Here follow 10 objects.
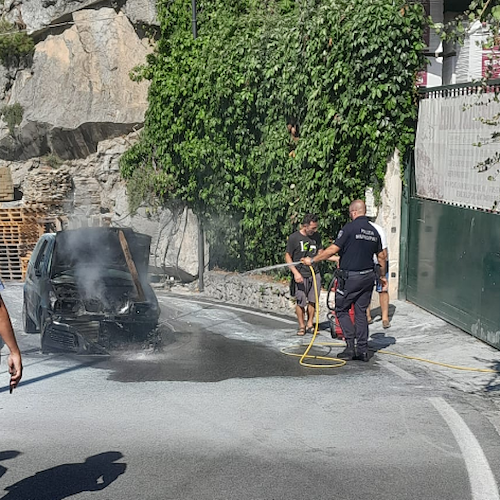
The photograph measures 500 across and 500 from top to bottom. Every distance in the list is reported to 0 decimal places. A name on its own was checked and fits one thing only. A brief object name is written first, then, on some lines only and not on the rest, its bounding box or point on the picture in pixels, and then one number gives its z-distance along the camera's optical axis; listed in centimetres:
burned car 1055
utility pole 1836
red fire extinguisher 1148
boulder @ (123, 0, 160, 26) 2241
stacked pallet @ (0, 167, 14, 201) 2352
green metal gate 1080
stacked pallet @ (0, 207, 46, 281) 2112
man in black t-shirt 1195
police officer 1002
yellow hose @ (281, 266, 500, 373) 971
